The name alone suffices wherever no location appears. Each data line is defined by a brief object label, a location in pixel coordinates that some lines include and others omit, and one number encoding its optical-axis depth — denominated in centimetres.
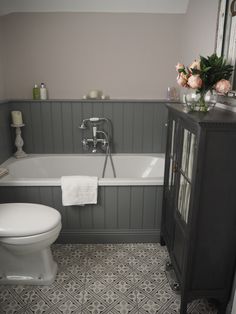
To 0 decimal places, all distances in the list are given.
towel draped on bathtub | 219
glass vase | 155
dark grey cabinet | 131
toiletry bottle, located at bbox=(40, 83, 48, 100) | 294
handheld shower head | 295
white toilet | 167
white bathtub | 293
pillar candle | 282
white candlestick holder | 290
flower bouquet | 145
